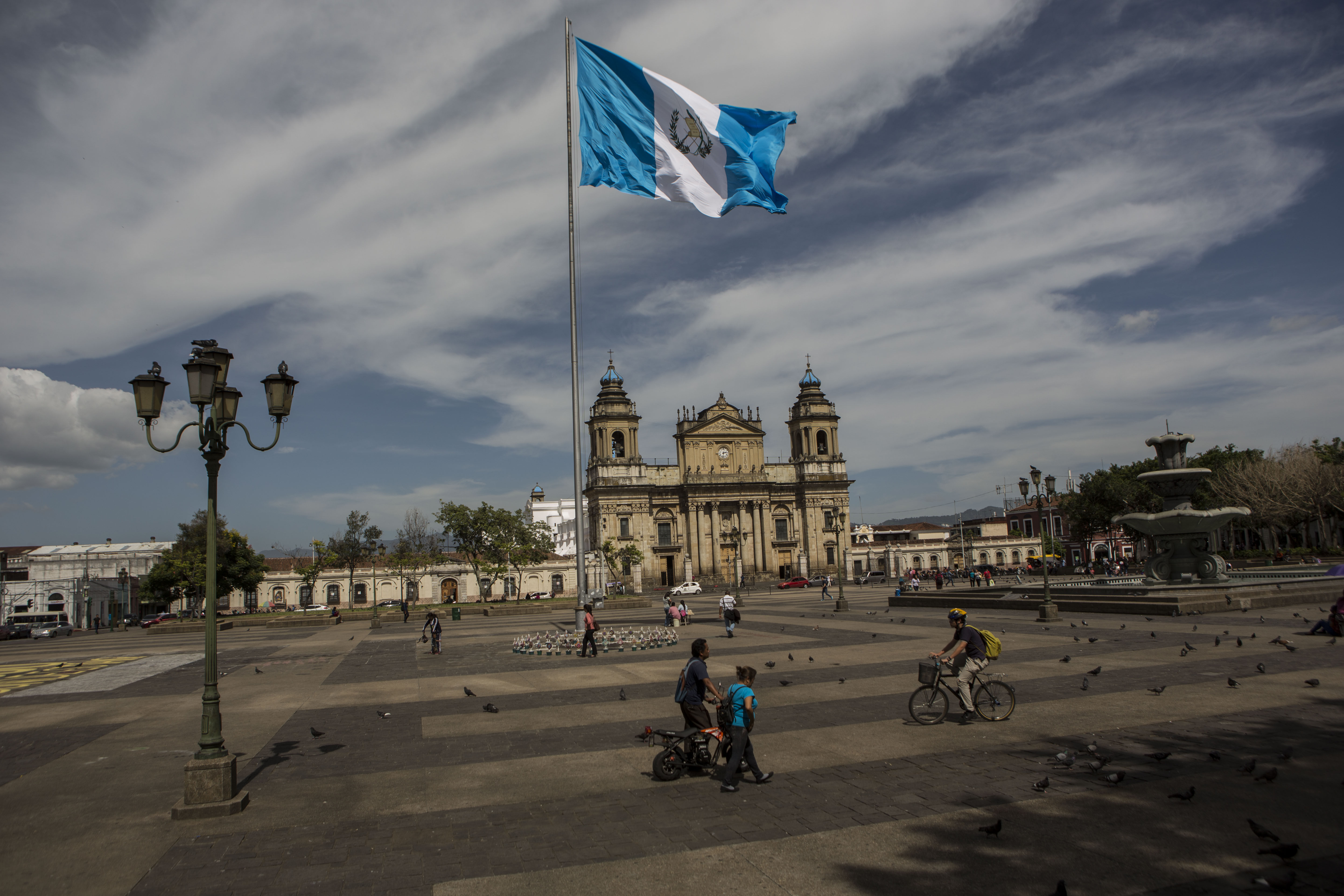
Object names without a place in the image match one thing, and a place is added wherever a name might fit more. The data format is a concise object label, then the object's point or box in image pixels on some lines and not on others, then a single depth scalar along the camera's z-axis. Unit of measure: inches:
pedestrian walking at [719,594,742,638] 910.4
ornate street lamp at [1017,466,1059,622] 917.8
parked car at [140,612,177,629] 2118.6
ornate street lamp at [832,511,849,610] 1368.1
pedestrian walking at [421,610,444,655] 854.5
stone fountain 1005.8
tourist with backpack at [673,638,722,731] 344.2
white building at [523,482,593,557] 3786.9
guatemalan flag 676.7
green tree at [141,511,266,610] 2162.9
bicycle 409.7
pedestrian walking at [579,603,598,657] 784.9
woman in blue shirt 310.7
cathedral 3100.4
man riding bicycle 399.5
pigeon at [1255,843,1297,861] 216.8
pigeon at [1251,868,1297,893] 205.2
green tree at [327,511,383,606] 2352.4
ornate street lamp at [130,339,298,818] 302.4
